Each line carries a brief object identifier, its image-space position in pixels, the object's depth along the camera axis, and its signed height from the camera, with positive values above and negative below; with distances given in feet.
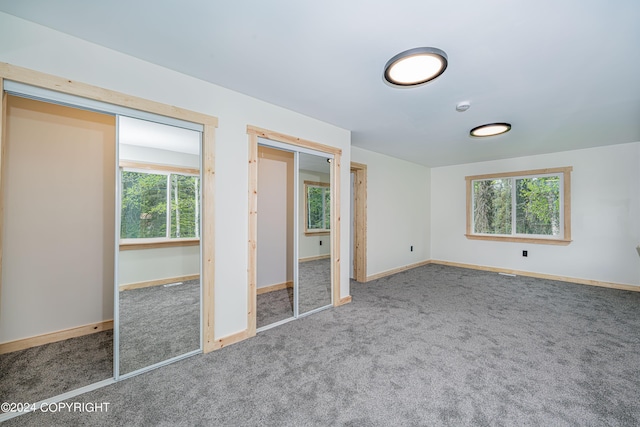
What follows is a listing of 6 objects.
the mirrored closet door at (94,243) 6.98 -0.89
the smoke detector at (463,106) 9.29 +3.92
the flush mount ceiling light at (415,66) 6.15 +3.70
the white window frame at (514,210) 16.20 +0.38
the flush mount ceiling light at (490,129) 11.20 +3.74
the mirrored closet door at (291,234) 10.75 -0.89
